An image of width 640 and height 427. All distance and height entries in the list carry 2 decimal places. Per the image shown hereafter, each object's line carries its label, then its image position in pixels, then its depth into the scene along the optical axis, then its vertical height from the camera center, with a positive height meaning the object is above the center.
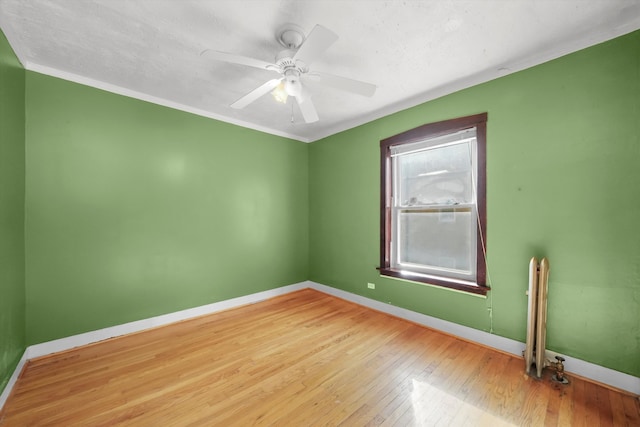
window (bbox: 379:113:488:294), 2.59 +0.09
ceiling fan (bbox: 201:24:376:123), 1.60 +1.06
